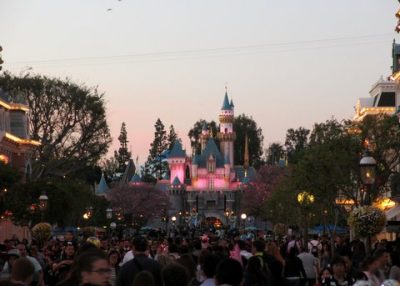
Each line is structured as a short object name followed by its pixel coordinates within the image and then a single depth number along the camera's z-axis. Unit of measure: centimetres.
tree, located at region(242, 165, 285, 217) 14550
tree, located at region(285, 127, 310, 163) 19530
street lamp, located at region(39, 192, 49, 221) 5408
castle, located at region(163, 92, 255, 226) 18850
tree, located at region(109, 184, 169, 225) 15538
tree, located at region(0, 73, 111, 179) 8075
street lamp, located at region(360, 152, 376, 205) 2600
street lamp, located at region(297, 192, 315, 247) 5491
